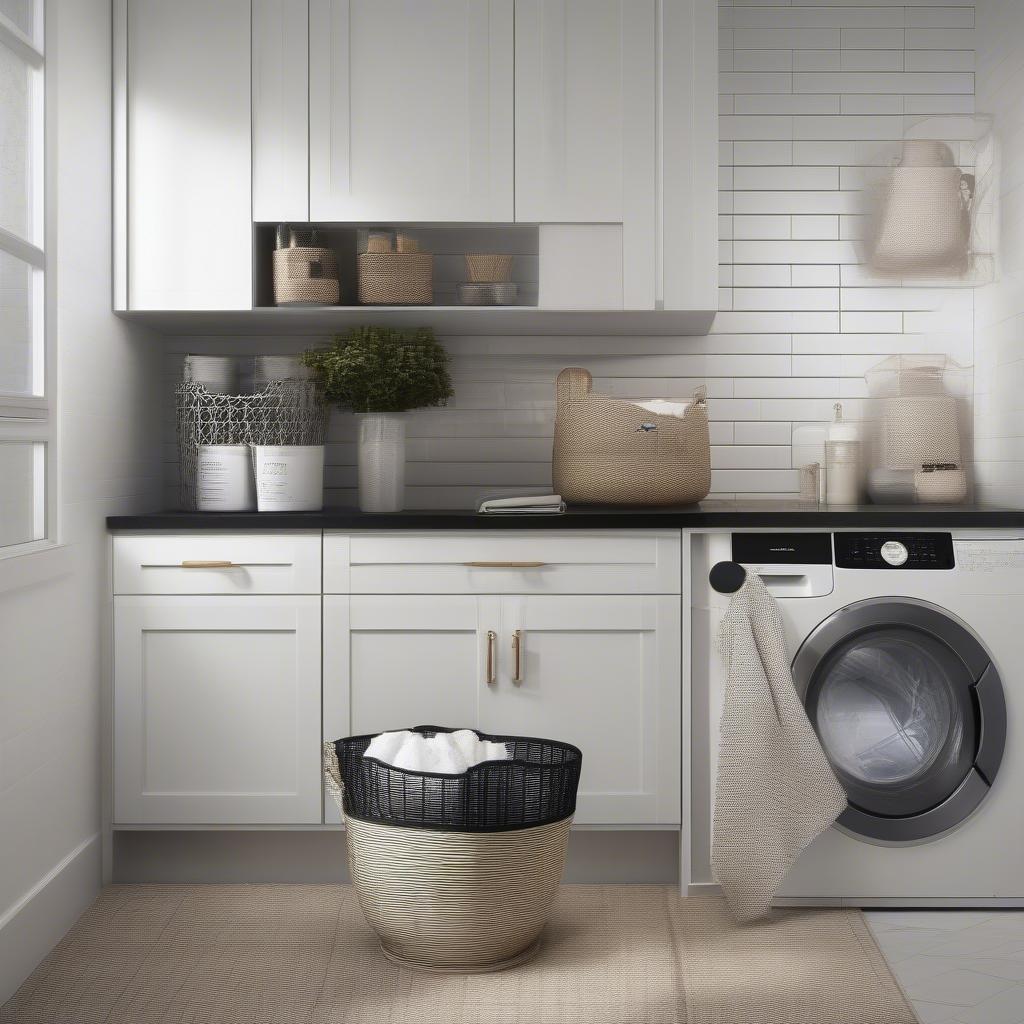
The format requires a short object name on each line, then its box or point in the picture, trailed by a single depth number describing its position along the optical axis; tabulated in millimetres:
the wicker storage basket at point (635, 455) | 2719
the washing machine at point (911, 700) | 2428
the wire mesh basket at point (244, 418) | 2752
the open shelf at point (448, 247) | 2705
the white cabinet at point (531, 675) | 2525
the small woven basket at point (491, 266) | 2721
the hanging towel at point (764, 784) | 2361
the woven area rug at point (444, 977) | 2018
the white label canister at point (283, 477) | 2693
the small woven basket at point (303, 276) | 2709
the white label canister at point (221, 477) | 2717
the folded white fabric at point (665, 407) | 2723
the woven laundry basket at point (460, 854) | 2078
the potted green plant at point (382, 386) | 2676
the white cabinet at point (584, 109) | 2660
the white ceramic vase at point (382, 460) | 2748
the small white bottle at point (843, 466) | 3018
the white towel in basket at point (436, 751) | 2145
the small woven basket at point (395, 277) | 2719
